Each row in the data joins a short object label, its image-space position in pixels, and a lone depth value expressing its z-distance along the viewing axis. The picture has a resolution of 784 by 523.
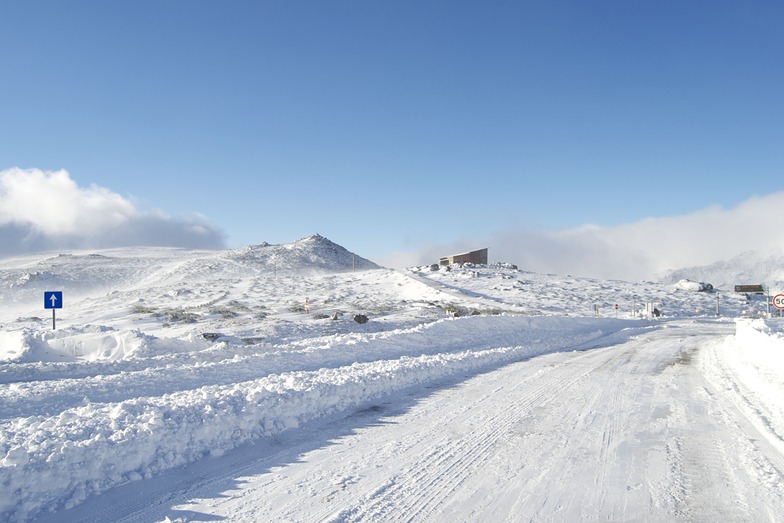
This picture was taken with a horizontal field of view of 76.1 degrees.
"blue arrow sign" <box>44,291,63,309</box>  19.44
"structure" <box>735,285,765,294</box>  66.38
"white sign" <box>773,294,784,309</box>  25.49
